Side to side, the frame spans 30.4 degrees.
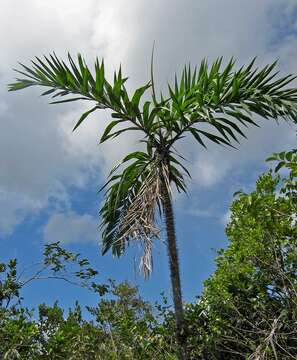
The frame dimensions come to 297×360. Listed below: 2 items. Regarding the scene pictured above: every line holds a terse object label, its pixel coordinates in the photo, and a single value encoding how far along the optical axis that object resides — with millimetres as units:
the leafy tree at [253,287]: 7703
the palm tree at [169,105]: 7340
